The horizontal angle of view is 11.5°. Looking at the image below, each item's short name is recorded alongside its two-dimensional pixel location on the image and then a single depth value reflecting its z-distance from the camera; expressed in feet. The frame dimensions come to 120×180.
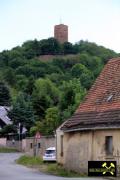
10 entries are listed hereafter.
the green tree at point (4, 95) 388.37
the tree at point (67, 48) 561.43
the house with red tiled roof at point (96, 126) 106.22
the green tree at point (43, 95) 341.21
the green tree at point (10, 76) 447.22
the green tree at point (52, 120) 252.62
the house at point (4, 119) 332.19
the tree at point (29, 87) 412.03
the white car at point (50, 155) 155.02
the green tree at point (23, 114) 293.43
